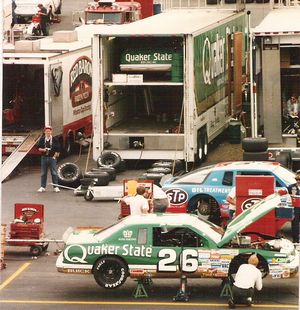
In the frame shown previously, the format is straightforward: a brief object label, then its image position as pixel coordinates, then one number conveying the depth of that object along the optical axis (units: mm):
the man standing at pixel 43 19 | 56353
